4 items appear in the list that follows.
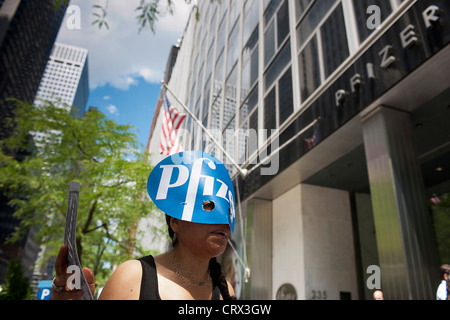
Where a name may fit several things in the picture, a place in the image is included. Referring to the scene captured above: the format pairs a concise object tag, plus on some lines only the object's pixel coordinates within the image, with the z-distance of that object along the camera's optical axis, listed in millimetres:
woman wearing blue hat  1418
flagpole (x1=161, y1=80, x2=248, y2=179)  11588
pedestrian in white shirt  5236
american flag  11121
